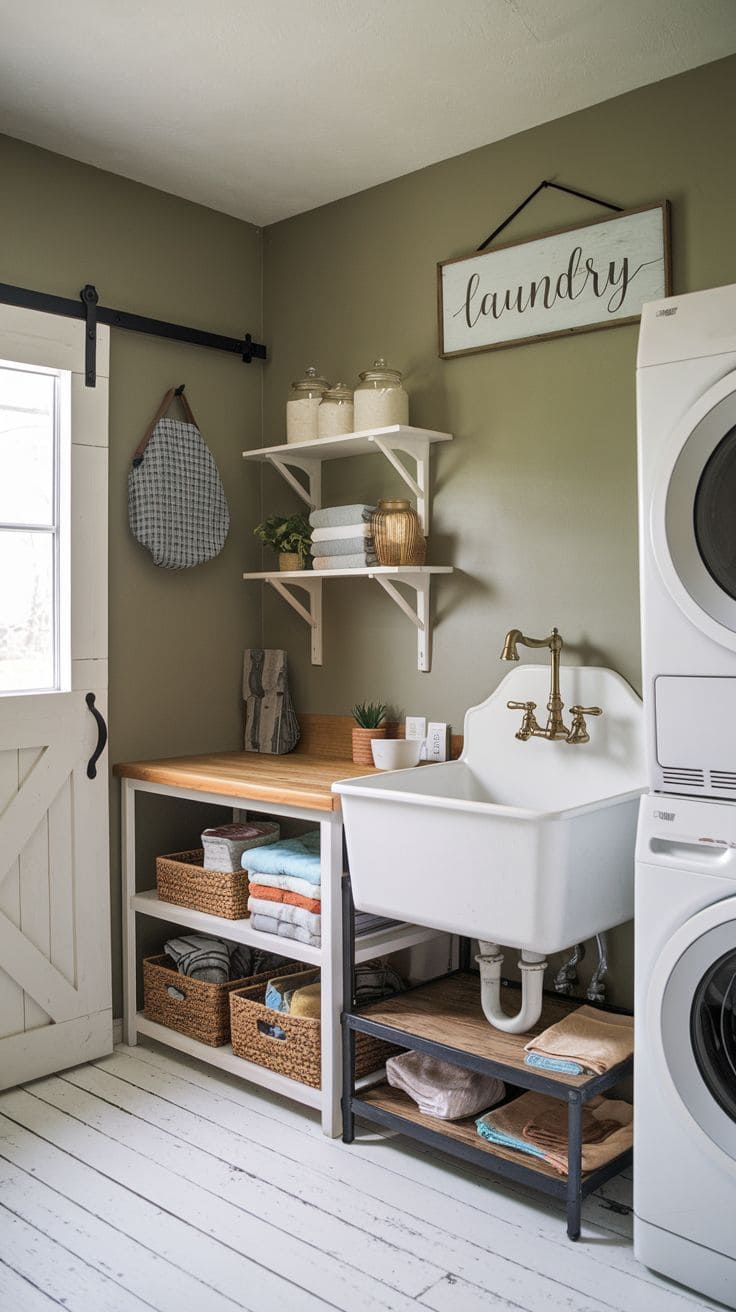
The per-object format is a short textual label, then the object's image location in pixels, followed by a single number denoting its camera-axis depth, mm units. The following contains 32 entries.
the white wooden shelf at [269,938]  2615
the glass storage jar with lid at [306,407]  3119
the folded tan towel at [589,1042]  2150
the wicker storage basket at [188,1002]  2912
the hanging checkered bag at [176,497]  3139
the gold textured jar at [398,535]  2852
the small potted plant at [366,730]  3047
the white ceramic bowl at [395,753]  2805
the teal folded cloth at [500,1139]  2191
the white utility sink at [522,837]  2076
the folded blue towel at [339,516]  2939
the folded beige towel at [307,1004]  2674
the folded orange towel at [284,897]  2611
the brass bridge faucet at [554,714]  2533
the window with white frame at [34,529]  2881
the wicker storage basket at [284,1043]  2607
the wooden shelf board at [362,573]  2791
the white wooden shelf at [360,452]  2850
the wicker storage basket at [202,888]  2873
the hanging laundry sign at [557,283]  2520
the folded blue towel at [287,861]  2639
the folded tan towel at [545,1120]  2174
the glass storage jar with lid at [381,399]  2908
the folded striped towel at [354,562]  2930
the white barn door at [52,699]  2840
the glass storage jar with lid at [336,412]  3033
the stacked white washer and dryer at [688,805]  1889
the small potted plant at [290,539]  3164
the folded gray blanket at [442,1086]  2387
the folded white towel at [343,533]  2924
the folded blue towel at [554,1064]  2135
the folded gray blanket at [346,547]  2930
